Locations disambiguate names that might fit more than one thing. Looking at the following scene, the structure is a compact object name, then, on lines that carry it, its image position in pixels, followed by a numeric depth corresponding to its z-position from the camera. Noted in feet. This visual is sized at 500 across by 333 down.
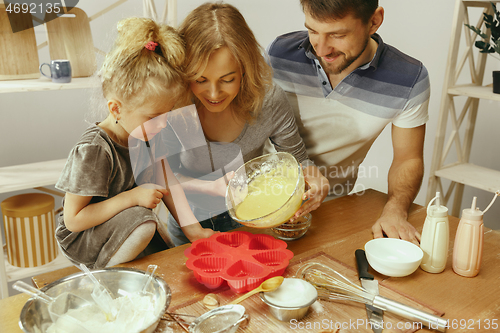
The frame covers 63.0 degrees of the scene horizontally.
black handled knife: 2.16
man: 3.66
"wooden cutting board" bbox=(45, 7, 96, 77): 3.77
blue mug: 4.11
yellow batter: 2.63
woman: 3.09
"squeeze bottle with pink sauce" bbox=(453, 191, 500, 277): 2.57
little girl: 2.76
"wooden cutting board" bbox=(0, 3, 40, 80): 3.90
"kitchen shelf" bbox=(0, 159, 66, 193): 4.38
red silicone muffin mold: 2.35
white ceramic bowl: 2.55
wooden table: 2.27
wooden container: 4.59
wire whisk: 2.16
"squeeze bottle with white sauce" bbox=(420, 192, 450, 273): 2.65
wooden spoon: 2.23
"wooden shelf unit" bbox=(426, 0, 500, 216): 4.94
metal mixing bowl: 1.90
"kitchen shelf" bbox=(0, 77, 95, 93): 3.92
